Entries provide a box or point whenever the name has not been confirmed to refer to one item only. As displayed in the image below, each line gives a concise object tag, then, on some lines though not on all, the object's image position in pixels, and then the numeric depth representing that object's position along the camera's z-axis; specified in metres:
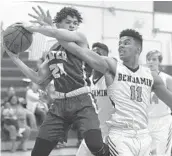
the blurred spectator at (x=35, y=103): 11.18
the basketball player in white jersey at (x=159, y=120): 6.22
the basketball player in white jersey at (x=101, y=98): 5.07
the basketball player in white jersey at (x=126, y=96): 4.23
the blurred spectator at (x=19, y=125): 10.38
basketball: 4.48
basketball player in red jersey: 4.30
